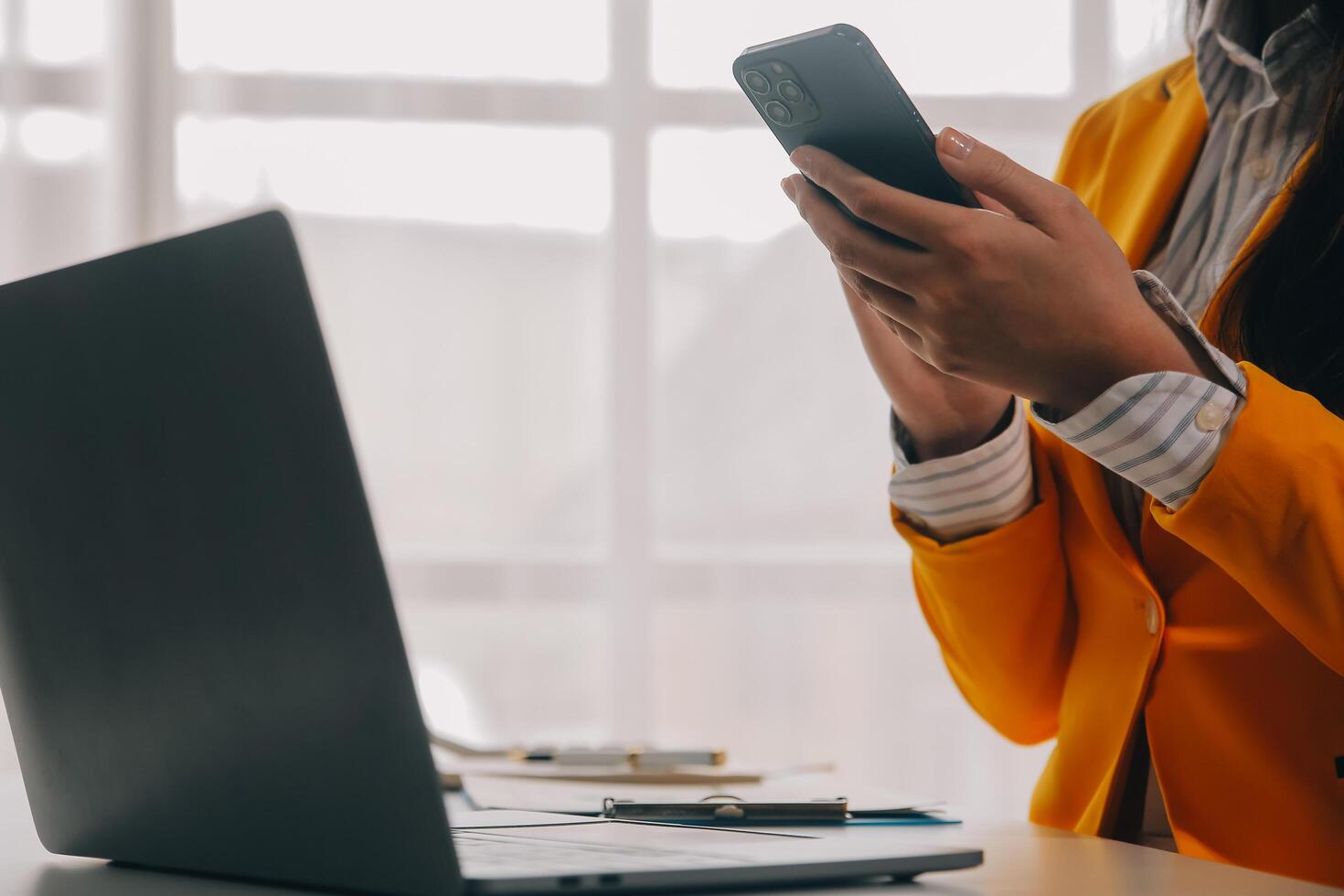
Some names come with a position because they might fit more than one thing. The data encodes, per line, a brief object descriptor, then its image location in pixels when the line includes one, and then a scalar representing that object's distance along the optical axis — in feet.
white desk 4.14
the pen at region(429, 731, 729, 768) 5.57
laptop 3.90
